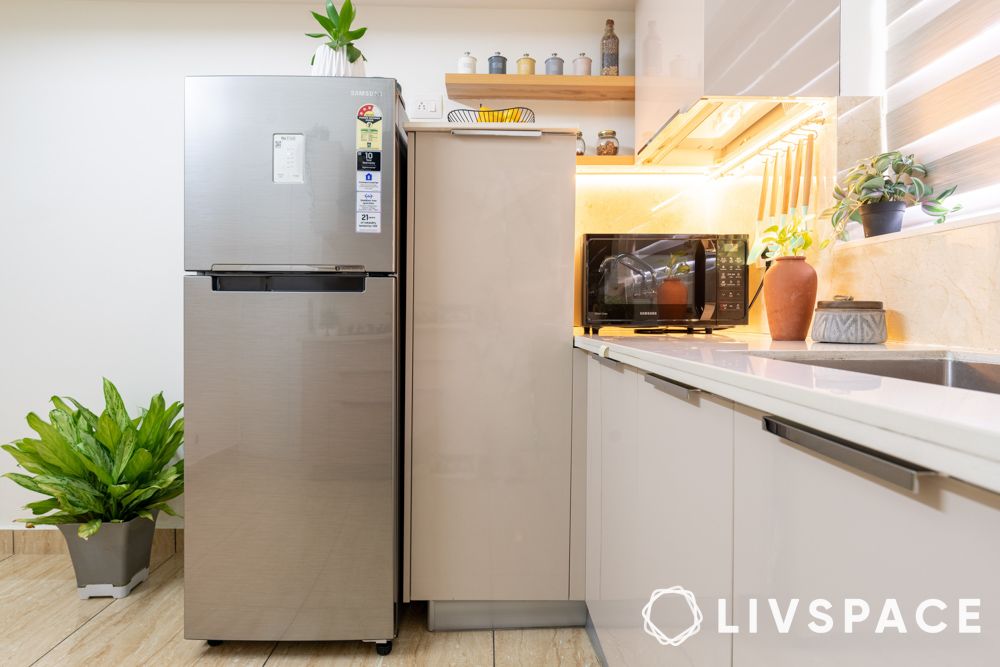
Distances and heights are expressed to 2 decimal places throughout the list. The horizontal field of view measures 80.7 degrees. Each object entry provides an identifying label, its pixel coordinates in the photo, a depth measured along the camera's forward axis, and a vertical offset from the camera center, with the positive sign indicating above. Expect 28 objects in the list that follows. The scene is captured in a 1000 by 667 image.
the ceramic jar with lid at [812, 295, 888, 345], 1.38 -0.01
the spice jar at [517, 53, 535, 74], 2.26 +0.96
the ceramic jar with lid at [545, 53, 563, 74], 2.27 +0.97
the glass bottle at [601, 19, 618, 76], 2.28 +1.03
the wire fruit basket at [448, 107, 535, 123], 1.94 +0.66
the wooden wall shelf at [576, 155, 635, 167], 2.25 +0.59
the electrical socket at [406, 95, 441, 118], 2.36 +0.83
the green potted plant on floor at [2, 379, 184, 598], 1.95 -0.58
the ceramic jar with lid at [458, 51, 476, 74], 2.26 +0.96
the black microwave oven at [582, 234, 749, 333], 1.89 +0.11
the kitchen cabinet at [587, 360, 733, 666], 0.85 -0.36
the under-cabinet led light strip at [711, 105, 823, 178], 1.72 +0.57
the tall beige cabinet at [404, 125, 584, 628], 1.78 -0.16
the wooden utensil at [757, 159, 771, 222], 1.96 +0.40
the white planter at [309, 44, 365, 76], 1.82 +0.77
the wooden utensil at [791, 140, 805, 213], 1.79 +0.43
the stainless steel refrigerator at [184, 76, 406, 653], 1.64 -0.12
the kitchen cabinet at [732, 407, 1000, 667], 0.42 -0.22
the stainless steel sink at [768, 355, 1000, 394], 1.08 -0.10
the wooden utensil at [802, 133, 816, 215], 1.75 +0.45
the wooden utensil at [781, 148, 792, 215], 1.84 +0.42
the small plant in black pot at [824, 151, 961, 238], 1.39 +0.30
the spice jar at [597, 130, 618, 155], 2.28 +0.67
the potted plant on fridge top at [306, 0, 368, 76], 1.79 +0.82
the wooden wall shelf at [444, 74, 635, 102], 2.23 +0.88
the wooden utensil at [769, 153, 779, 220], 1.91 +0.40
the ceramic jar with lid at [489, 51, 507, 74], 2.26 +0.96
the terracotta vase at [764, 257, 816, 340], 1.50 +0.05
